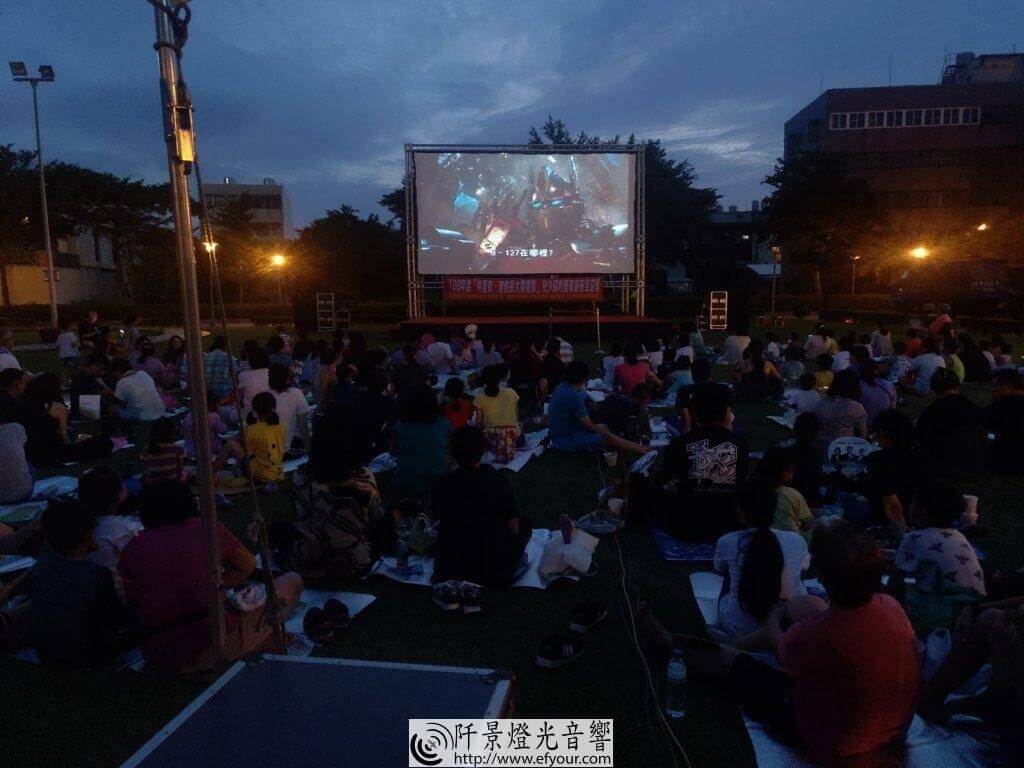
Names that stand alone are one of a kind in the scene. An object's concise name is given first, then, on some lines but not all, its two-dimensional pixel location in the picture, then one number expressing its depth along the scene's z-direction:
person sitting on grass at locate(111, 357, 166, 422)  9.27
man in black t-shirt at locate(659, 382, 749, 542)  4.87
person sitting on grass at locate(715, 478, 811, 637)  3.42
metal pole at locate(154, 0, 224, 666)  2.35
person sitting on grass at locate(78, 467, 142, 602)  3.91
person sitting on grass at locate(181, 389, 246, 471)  6.84
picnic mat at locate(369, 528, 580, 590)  4.55
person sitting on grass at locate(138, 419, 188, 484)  5.62
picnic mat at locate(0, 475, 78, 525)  5.97
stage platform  20.73
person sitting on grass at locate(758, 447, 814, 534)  4.39
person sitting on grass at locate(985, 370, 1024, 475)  6.69
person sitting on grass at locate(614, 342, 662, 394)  9.19
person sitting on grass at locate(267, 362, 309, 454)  7.46
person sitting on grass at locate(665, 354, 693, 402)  10.57
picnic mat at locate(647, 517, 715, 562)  4.95
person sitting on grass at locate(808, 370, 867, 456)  6.82
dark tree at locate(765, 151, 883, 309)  37.56
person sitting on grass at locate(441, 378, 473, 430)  7.15
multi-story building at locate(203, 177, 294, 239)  68.69
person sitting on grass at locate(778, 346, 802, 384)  12.69
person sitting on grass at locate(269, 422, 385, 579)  4.56
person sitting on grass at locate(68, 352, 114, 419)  9.41
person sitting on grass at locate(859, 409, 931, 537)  4.91
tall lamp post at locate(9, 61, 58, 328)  22.88
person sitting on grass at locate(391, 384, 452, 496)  6.16
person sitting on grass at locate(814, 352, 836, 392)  9.68
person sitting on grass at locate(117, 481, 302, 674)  3.27
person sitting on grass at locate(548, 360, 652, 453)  7.75
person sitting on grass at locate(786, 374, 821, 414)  8.28
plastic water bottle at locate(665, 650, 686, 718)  3.11
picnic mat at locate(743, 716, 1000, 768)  2.70
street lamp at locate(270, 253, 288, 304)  41.03
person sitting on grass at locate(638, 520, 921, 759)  2.46
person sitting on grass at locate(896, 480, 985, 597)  3.43
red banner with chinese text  21.23
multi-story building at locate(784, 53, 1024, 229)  46.16
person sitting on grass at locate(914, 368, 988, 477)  6.50
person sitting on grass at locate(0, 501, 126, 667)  3.36
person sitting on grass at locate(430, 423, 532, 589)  4.23
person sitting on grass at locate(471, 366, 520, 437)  7.55
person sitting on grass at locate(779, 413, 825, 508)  5.59
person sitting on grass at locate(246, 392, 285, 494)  6.57
